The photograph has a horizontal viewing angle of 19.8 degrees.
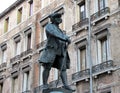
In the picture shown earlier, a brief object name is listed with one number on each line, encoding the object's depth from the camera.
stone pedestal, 8.16
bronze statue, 8.64
